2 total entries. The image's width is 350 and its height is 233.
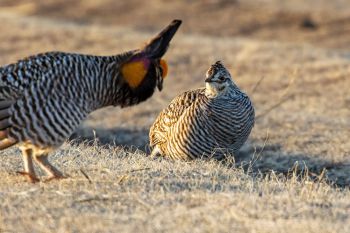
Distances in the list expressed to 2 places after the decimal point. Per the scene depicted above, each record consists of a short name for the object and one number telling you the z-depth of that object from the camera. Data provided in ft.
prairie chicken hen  60.44
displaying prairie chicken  43.04
